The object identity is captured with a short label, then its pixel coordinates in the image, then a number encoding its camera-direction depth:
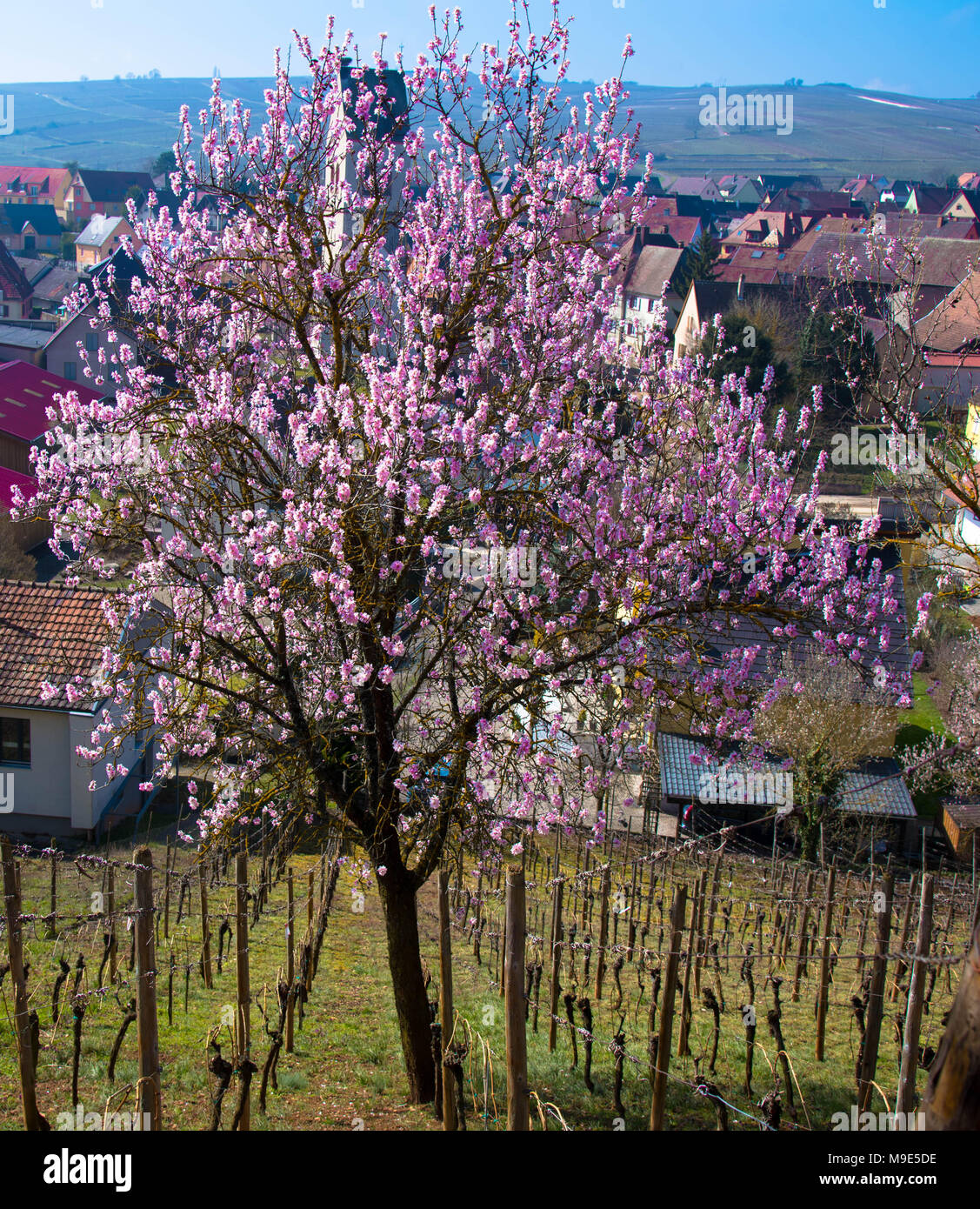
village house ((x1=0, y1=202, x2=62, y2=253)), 88.12
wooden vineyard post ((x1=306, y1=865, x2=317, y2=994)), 9.82
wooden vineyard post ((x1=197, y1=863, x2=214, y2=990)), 10.09
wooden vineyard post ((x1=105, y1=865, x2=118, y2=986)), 9.46
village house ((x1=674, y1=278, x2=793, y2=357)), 50.31
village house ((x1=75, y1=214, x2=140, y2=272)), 78.50
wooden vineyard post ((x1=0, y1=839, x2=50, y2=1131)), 6.05
